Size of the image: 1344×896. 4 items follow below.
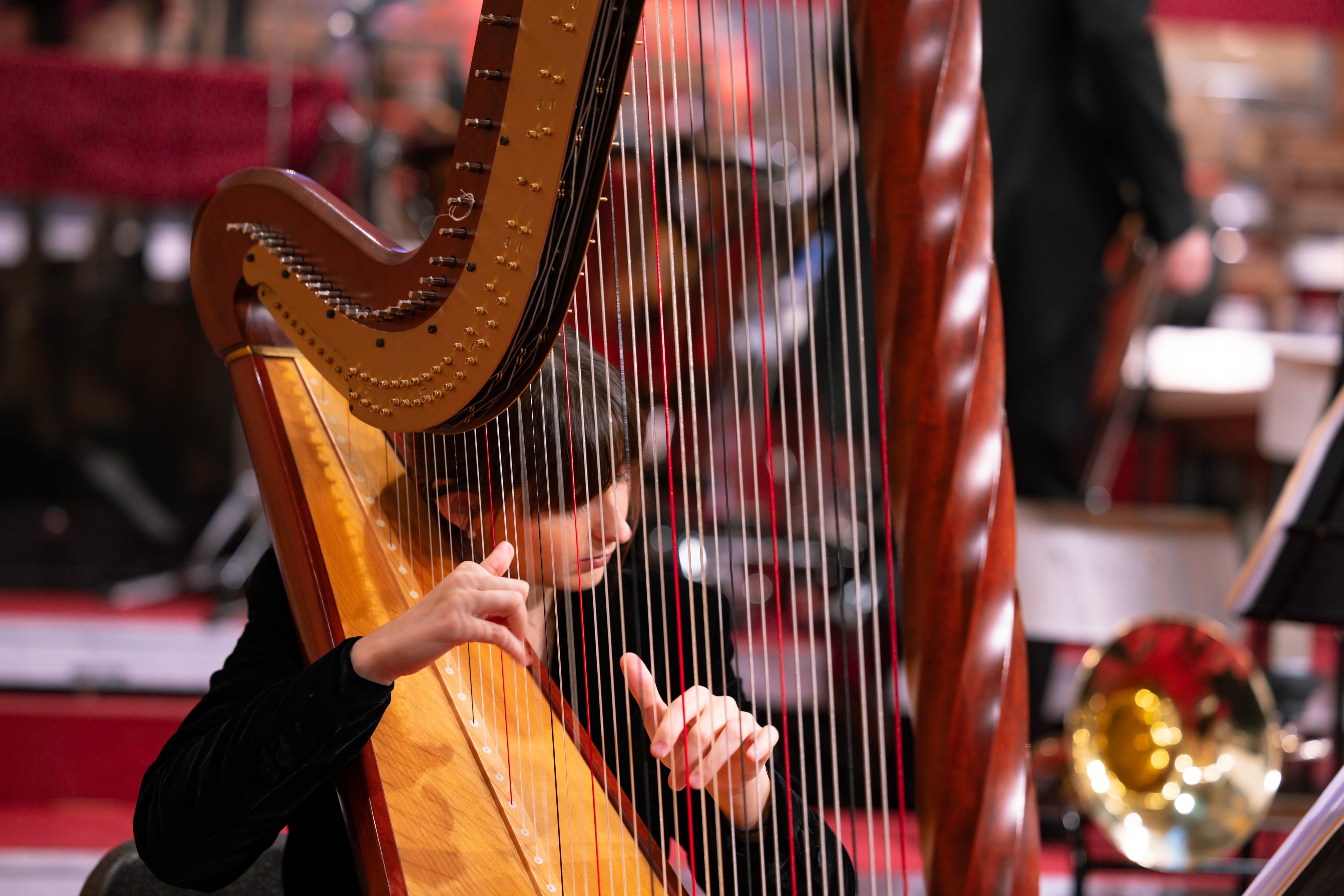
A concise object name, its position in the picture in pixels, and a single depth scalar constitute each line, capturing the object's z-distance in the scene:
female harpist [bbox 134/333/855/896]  5.69
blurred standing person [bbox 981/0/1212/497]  8.44
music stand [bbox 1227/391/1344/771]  6.32
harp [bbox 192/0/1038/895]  5.45
